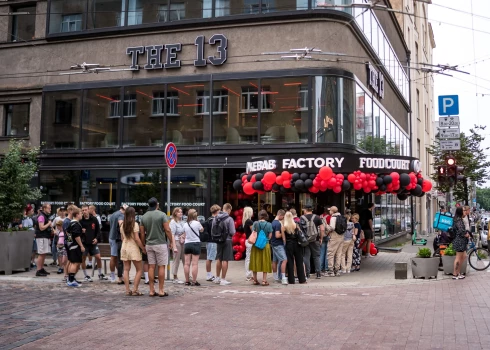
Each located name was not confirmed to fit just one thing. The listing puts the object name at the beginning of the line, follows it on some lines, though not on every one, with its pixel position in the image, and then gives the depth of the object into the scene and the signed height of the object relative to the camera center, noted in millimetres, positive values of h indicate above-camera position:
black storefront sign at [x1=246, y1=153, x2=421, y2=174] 15875 +1584
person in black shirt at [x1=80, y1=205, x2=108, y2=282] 13664 -491
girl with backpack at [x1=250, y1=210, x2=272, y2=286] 13414 -852
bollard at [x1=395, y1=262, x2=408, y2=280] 14484 -1366
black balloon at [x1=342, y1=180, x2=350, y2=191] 15570 +920
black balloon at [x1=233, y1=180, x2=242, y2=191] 17906 +1021
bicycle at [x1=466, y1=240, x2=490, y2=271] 16219 -1167
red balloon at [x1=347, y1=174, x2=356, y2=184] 15641 +1123
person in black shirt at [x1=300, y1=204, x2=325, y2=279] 14219 -646
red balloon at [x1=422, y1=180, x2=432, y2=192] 17359 +1022
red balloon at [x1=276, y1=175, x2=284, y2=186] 16223 +1084
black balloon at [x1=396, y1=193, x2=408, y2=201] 17891 +734
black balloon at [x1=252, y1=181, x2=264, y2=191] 16625 +931
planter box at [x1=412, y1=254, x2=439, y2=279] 14508 -1260
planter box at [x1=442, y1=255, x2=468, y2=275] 15102 -1233
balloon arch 15594 +1024
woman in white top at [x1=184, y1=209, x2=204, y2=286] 13211 -683
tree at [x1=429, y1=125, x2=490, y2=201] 35406 +4006
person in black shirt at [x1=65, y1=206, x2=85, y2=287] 12594 -793
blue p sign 20328 +4168
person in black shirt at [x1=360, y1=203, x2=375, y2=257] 20031 -253
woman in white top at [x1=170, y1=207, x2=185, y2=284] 13453 -366
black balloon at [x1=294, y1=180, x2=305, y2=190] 15785 +945
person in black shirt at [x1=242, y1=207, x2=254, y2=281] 14125 -376
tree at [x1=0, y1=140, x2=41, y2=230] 15492 +800
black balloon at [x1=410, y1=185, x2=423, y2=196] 16938 +868
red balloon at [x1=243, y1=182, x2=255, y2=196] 16984 +880
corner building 19016 +4540
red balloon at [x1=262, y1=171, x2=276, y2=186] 16328 +1146
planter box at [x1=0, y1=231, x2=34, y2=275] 14906 -979
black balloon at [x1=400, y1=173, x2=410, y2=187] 16062 +1110
